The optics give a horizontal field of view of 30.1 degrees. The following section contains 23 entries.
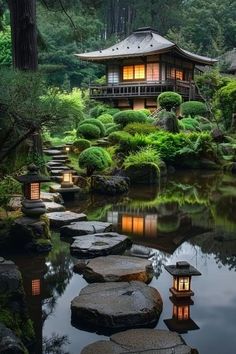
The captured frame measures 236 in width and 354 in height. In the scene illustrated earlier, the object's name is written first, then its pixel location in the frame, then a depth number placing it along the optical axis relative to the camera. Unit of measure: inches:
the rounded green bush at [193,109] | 1160.8
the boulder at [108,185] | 569.6
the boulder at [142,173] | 664.4
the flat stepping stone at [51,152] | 693.9
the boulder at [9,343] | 149.7
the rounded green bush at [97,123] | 805.6
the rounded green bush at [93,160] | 593.5
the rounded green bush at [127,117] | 839.7
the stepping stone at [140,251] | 314.5
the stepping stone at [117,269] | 258.7
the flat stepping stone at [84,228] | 356.5
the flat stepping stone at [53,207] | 426.6
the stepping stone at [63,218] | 386.3
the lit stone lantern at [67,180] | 530.0
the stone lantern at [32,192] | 331.0
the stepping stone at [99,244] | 309.7
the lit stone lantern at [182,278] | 235.7
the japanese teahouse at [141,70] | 1235.9
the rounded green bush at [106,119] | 1016.9
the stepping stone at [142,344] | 177.9
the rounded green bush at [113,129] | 831.1
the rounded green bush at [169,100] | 1031.6
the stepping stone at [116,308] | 205.5
